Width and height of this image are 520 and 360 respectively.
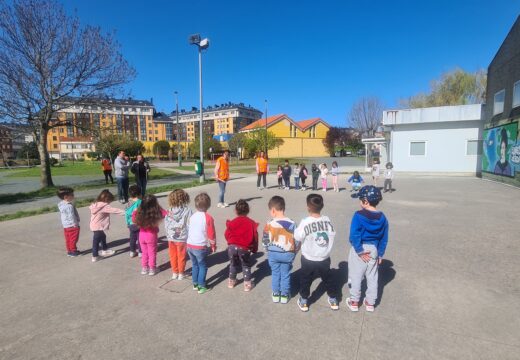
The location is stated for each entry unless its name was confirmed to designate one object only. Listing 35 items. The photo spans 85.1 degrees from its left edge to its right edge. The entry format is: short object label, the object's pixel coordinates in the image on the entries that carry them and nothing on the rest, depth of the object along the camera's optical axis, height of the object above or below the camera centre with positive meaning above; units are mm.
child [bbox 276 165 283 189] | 13602 -1200
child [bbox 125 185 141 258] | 4711 -1075
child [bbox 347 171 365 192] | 11164 -1120
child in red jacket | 3395 -1011
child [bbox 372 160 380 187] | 12375 -762
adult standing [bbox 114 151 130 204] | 9438 -628
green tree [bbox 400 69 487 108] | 31172 +6998
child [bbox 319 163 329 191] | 12602 -960
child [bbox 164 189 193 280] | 3783 -973
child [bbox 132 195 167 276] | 3947 -1000
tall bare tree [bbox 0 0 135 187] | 12289 +3720
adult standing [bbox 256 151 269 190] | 12505 -517
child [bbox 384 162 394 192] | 11217 -884
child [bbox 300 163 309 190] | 12641 -912
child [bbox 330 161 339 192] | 12367 -934
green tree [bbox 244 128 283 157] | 47156 +2172
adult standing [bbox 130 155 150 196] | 10079 -512
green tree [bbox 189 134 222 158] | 56659 +1920
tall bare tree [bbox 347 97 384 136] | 47875 +5614
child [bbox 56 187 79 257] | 4715 -1052
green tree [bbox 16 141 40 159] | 77812 +1691
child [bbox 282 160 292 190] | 12734 -876
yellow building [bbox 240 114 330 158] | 61250 +4277
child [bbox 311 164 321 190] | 12508 -989
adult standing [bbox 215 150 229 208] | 9172 -667
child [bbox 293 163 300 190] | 13000 -1022
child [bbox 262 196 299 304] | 3092 -1024
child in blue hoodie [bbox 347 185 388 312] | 2945 -963
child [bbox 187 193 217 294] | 3471 -1047
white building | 17906 +863
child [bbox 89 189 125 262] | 4648 -1017
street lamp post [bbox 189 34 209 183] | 14992 +5955
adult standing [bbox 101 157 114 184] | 15477 -605
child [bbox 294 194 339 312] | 2982 -987
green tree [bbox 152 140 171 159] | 68125 +1960
